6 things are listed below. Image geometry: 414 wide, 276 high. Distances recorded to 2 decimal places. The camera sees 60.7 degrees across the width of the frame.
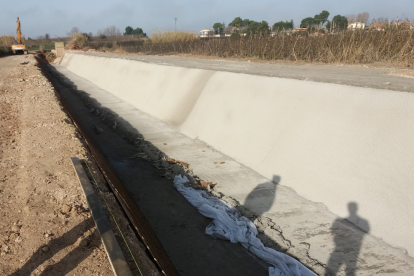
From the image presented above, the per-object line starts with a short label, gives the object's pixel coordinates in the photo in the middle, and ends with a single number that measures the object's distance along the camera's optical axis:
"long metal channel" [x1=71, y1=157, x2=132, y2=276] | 3.01
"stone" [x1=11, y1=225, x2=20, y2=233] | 3.73
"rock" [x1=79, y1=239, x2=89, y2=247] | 3.51
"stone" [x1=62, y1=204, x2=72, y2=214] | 4.06
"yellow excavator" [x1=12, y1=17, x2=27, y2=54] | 44.66
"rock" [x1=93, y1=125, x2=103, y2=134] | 10.02
